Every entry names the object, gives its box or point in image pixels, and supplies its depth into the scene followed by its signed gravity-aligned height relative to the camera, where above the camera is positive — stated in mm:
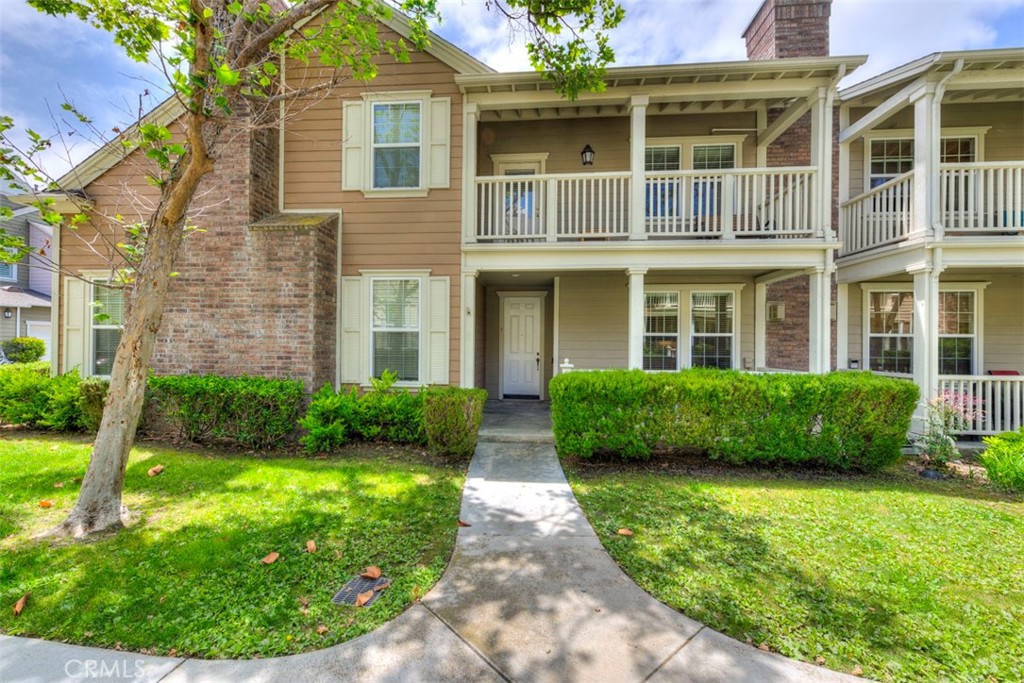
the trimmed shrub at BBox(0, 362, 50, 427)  6438 -887
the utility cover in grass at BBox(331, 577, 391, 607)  2705 -1688
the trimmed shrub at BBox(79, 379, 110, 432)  6137 -881
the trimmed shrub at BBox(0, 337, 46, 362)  13369 -281
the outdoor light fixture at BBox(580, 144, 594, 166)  7805 +3584
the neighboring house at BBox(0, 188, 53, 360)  15586 +1834
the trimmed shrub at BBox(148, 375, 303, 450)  5855 -947
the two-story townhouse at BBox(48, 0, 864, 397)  6535 +1997
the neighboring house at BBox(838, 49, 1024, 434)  6164 +1903
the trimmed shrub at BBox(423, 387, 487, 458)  5418 -1026
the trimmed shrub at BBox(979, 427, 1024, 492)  4660 -1306
